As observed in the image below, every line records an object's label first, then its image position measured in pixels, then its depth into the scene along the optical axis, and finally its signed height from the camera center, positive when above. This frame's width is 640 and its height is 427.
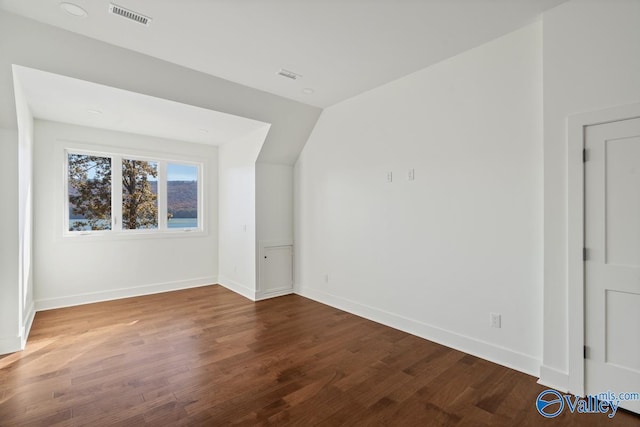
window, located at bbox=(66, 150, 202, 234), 4.75 +0.32
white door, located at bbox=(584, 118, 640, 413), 2.14 -0.33
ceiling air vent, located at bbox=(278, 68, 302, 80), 3.42 +1.53
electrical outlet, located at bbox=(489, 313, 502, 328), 2.88 -0.99
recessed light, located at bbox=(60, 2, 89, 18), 2.30 +1.51
